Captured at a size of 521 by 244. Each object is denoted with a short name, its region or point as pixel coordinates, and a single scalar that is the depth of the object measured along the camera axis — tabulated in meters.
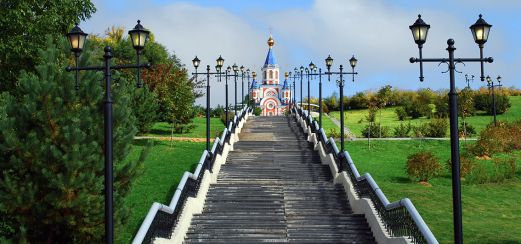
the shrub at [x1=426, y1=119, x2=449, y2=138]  43.84
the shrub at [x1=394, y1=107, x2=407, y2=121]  68.31
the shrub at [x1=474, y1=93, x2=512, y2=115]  70.06
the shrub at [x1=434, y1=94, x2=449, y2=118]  65.81
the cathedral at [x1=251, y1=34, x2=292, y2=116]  96.62
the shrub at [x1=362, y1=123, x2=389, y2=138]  44.25
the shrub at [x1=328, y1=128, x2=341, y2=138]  42.67
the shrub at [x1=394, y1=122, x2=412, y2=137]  45.59
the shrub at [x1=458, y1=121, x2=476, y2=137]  46.69
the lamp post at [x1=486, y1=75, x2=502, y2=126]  51.47
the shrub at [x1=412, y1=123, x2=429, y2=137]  44.12
